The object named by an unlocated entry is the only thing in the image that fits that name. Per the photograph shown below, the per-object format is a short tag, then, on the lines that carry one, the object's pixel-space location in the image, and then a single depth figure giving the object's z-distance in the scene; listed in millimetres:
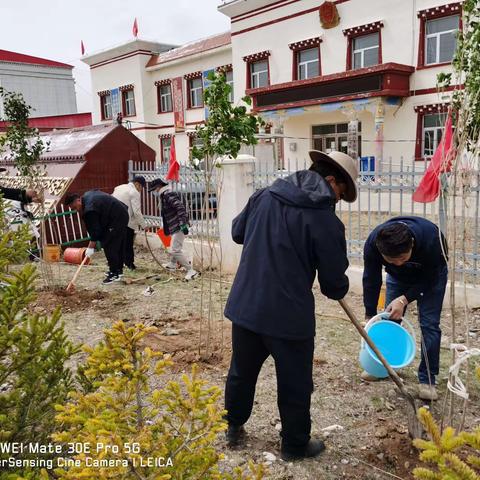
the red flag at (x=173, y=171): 8172
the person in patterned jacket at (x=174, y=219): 7230
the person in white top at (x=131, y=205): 7867
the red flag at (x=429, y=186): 5222
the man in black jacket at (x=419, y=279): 3084
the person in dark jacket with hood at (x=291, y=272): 2330
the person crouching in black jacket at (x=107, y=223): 6648
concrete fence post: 6855
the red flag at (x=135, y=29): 24062
